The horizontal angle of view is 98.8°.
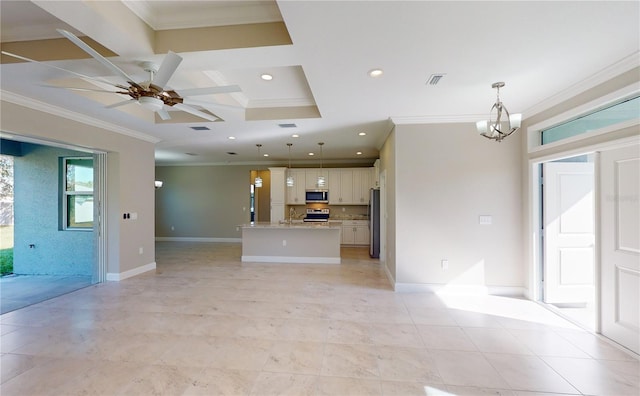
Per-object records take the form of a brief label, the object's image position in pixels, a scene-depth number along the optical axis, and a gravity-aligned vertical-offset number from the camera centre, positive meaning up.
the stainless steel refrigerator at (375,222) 6.63 -0.54
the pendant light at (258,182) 7.06 +0.47
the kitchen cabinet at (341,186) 8.63 +0.45
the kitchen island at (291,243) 6.32 -1.02
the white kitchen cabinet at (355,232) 8.43 -0.99
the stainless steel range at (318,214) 8.90 -0.45
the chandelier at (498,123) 2.84 +0.84
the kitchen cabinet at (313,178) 8.69 +0.71
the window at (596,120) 2.53 +0.85
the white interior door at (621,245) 2.52 -0.44
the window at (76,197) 5.36 +0.07
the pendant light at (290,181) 6.46 +0.49
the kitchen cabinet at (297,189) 8.79 +0.36
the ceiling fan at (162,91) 2.10 +1.01
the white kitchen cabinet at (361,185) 8.54 +0.47
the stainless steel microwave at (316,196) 8.72 +0.13
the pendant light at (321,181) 6.42 +0.46
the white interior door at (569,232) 3.62 -0.43
